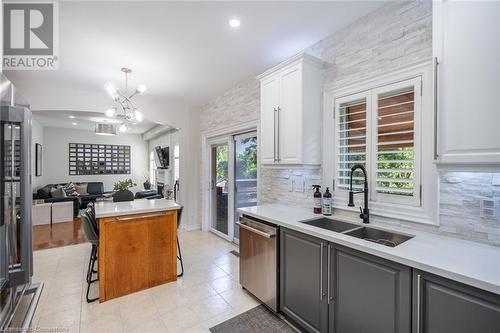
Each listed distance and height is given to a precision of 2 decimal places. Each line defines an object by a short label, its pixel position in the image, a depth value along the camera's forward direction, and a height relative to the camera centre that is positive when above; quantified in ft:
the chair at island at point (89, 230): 8.36 -2.34
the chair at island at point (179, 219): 10.24 -2.42
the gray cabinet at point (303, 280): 6.00 -3.18
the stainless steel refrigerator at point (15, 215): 3.62 -0.85
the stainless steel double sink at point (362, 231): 6.09 -1.87
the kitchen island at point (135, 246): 8.33 -3.08
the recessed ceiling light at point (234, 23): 7.60 +4.68
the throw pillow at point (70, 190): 23.82 -2.60
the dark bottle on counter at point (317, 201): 8.26 -1.26
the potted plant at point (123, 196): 12.49 -1.66
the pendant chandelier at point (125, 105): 9.83 +3.57
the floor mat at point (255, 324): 6.88 -4.82
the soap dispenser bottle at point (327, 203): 7.92 -1.28
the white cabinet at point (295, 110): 8.02 +1.97
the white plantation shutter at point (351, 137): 7.46 +0.94
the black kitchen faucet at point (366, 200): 6.84 -1.04
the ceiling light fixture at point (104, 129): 19.49 +2.99
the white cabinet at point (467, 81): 4.14 +1.59
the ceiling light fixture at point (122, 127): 13.29 +2.16
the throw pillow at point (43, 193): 20.70 -2.51
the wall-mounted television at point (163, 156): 23.54 +0.92
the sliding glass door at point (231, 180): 13.32 -0.90
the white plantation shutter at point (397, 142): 6.20 +0.66
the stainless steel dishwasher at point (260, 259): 7.43 -3.22
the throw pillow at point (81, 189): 26.43 -2.69
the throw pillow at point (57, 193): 20.93 -2.50
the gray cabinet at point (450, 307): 3.57 -2.31
